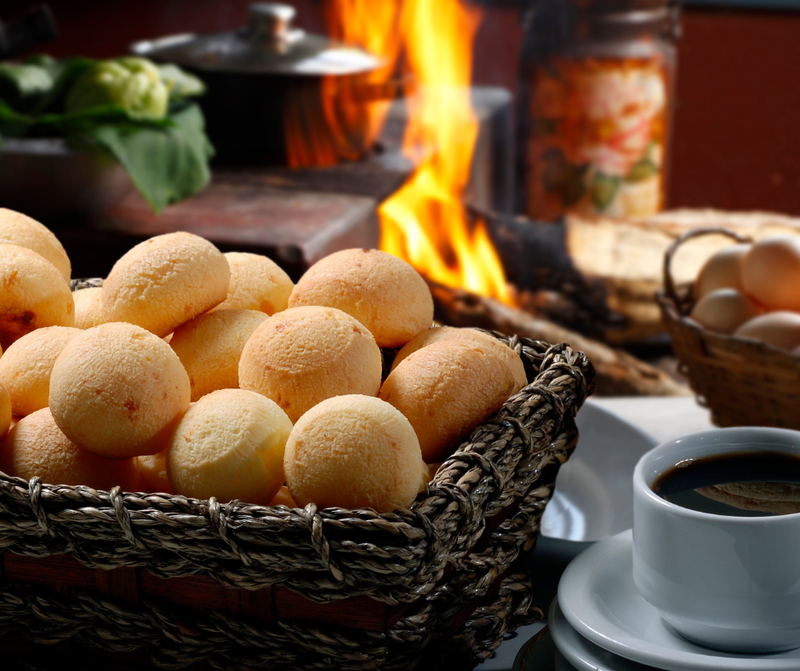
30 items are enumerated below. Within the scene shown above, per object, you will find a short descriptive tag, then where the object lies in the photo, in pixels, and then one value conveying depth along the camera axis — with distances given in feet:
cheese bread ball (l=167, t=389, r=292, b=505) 2.28
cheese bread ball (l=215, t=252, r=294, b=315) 2.63
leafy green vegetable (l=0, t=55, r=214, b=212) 4.60
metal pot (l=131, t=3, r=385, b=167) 6.15
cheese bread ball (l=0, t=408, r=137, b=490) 2.35
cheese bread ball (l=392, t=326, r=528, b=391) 2.52
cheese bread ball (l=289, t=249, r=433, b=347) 2.53
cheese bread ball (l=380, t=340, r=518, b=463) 2.40
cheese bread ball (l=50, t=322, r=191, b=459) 2.31
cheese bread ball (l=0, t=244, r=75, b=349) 2.53
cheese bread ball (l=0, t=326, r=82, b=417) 2.45
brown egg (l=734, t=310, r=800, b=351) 3.26
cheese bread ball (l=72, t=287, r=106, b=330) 2.65
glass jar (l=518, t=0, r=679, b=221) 6.84
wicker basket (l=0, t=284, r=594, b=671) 2.19
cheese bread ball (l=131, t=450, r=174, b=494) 2.40
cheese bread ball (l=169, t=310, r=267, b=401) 2.49
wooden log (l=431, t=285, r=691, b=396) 5.48
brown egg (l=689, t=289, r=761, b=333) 3.41
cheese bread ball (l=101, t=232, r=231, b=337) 2.49
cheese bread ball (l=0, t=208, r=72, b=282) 2.67
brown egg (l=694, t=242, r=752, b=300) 3.60
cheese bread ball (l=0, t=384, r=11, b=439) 2.38
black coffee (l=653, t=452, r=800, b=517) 2.32
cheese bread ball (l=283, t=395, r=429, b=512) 2.23
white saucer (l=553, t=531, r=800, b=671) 2.20
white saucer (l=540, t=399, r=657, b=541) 2.77
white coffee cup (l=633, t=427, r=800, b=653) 2.23
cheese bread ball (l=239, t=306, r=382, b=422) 2.37
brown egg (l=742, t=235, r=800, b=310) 3.41
